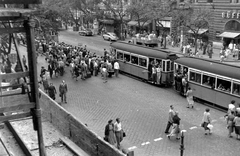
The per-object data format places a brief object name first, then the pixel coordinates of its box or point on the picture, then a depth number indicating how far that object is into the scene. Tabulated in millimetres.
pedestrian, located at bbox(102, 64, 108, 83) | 24434
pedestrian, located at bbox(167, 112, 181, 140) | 13578
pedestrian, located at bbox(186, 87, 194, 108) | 17562
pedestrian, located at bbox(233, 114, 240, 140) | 13455
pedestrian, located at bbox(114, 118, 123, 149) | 12711
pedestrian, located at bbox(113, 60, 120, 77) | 25711
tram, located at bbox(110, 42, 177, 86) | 22328
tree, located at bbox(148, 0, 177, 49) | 38781
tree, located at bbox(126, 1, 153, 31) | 40556
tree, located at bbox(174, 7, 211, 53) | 33500
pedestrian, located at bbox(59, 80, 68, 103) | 18938
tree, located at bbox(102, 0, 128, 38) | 46281
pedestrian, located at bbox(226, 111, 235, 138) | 13857
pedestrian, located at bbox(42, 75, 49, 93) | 20453
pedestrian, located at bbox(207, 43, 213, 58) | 31797
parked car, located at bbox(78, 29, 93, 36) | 55694
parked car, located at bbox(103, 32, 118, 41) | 47894
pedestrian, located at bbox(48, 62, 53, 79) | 25734
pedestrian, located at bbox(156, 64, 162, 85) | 22414
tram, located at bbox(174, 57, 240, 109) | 16750
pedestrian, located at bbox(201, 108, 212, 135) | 13997
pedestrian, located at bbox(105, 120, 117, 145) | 12516
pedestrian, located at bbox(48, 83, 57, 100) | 18891
